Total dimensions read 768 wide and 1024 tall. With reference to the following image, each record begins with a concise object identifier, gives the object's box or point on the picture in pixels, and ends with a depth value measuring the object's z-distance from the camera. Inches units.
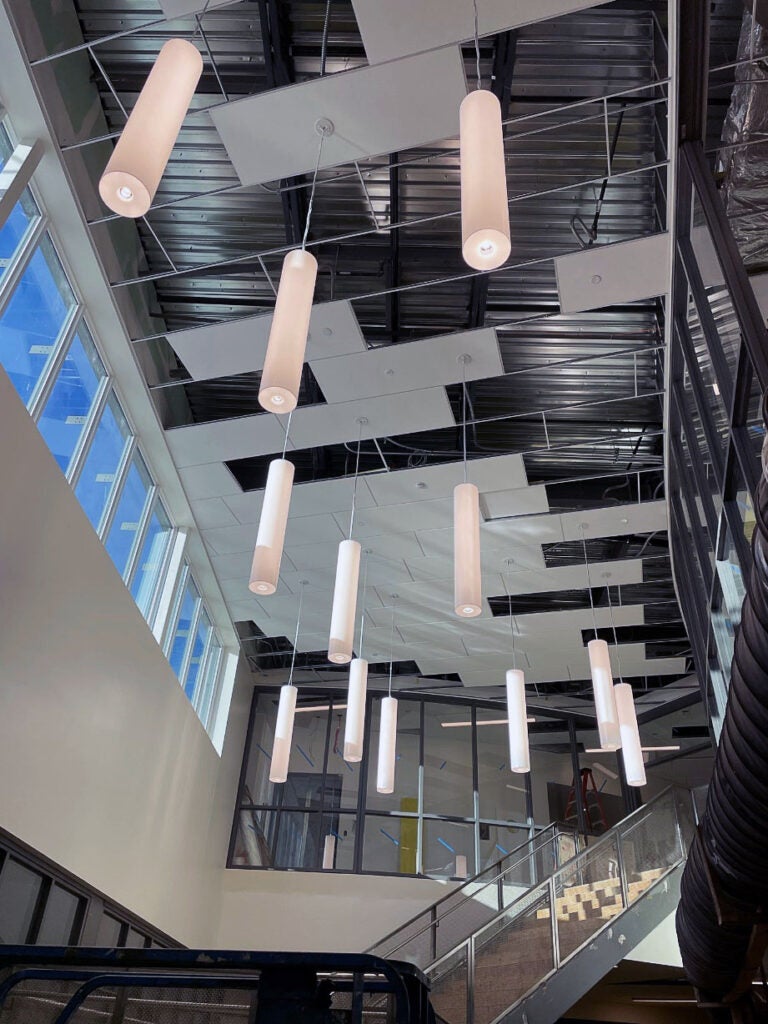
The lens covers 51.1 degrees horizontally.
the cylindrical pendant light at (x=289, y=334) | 178.7
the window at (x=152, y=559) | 405.1
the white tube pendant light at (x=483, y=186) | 144.5
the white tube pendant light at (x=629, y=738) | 382.3
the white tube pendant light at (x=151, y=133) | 144.6
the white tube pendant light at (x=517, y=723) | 392.7
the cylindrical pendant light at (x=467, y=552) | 252.8
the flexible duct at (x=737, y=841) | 129.7
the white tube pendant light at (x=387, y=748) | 434.6
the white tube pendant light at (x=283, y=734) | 402.3
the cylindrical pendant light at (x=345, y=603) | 280.4
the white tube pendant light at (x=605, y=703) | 369.4
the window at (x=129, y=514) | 366.9
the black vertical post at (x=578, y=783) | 585.6
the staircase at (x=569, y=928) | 339.0
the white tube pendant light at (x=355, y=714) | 381.4
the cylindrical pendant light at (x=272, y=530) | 229.0
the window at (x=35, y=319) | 264.1
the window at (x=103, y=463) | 331.3
